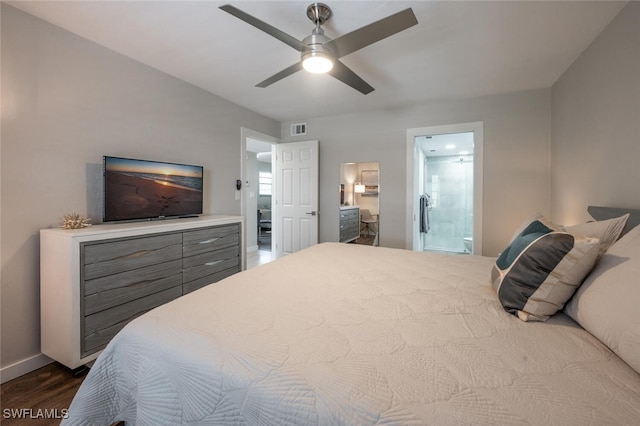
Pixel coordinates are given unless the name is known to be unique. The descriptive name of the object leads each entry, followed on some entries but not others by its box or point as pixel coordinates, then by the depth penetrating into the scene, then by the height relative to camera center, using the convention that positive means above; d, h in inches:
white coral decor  74.5 -4.0
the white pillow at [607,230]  48.9 -4.2
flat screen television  85.6 +6.5
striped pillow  39.0 -9.8
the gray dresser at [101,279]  67.6 -20.4
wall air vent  172.9 +50.9
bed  25.0 -17.5
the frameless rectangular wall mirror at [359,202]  175.0 +3.6
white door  166.2 +7.4
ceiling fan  57.2 +40.5
